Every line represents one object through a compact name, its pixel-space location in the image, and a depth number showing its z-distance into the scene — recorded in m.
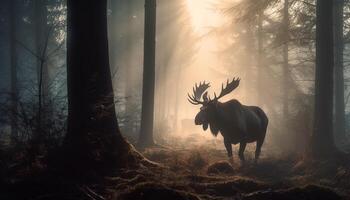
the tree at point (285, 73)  25.10
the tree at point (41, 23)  30.95
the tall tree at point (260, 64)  30.21
